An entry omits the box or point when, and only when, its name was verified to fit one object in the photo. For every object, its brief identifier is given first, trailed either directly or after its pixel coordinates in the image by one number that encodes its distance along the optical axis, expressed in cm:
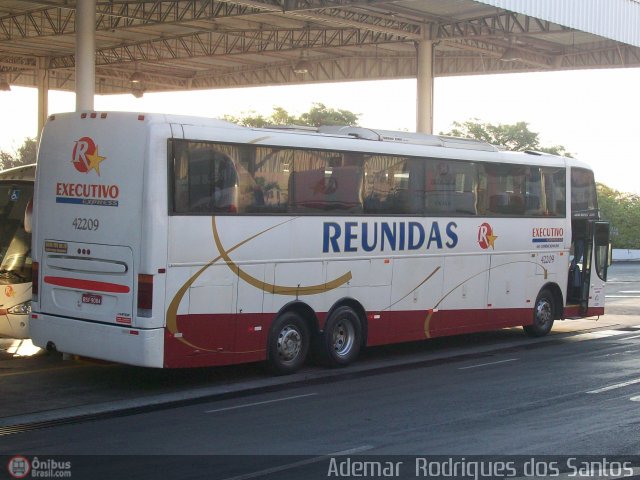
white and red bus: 1296
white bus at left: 1542
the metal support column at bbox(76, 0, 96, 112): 2478
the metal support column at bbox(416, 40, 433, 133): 3108
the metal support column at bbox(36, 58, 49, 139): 4231
